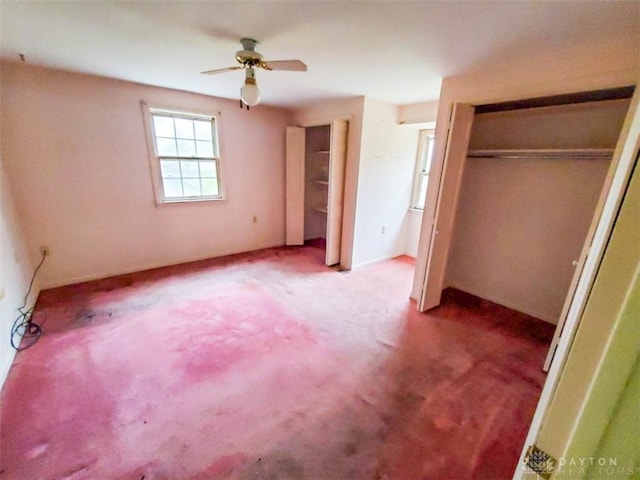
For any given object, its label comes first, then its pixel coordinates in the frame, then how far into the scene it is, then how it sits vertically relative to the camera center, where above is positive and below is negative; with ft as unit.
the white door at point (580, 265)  5.54 -2.01
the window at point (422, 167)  13.74 +0.05
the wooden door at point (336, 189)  11.74 -1.09
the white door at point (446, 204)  8.02 -1.10
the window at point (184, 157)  11.60 +0.06
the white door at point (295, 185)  14.53 -1.22
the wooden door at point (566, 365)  1.56 -1.18
